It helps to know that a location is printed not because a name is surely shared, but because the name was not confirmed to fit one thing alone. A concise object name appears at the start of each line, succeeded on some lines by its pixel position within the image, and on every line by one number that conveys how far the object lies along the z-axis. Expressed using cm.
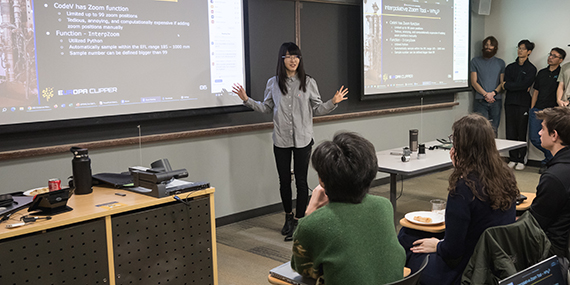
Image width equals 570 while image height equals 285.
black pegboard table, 204
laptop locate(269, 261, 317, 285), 163
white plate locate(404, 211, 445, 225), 237
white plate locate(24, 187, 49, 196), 254
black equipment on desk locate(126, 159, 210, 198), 244
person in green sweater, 152
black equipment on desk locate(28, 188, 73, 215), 217
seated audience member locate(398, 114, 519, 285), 196
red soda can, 235
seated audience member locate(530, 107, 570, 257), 215
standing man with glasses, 602
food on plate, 239
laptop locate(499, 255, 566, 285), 166
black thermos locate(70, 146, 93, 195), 253
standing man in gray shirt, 658
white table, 338
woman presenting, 394
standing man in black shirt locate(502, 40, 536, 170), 630
